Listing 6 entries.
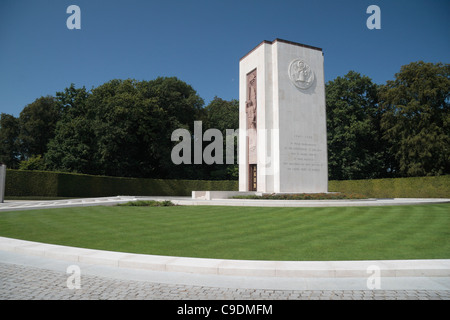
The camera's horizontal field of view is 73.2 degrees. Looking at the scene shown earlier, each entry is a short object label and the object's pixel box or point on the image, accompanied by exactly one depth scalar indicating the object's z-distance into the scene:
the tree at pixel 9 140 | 49.75
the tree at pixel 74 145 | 39.28
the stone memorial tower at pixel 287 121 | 27.42
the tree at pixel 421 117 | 34.25
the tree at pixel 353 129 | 41.31
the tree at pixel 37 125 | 49.47
